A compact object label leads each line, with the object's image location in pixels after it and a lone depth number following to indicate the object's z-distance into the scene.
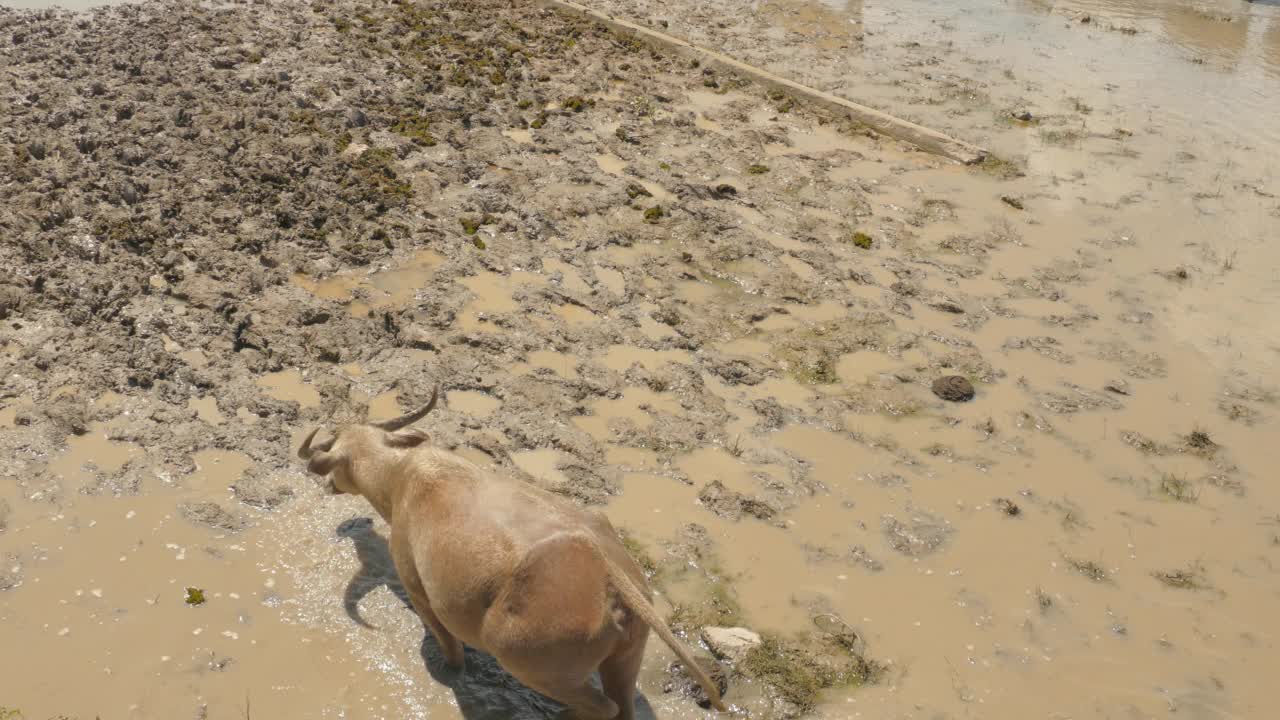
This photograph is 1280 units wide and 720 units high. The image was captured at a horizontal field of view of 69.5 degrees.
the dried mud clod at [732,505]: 7.29
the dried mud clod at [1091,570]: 6.98
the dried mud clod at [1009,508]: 7.50
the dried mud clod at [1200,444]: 8.31
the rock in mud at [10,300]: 8.34
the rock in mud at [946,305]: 10.08
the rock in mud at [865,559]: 6.92
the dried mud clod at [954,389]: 8.74
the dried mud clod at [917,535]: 7.12
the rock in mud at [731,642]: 6.06
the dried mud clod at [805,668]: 5.88
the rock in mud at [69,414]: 7.34
